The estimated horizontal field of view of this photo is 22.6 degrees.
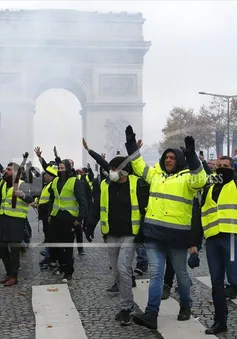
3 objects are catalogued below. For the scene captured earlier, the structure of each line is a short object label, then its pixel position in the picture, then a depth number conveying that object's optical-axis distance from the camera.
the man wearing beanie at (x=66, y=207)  7.42
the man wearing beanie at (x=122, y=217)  5.46
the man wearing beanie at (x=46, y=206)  8.11
